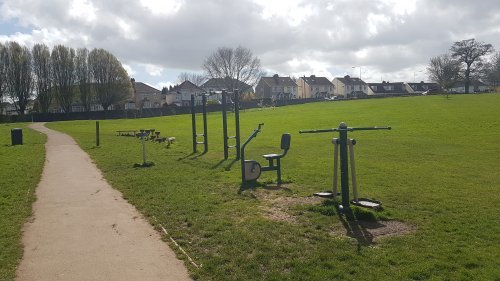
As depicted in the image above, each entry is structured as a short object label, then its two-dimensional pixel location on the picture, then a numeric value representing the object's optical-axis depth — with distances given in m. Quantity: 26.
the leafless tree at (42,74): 82.00
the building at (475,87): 131.12
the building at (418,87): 149.66
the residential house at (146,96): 114.31
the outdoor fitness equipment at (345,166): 7.88
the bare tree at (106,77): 87.06
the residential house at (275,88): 131.00
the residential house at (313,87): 137.88
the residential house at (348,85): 142.12
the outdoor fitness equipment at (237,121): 15.76
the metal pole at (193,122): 19.51
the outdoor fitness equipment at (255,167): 11.19
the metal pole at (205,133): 19.37
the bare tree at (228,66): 96.38
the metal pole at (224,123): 16.42
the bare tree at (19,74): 78.62
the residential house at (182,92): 121.91
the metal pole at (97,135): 24.00
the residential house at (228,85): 96.44
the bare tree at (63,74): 83.50
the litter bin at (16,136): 25.11
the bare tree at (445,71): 88.39
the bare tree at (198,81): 133.38
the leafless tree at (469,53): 89.69
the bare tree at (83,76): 85.56
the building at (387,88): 146.62
